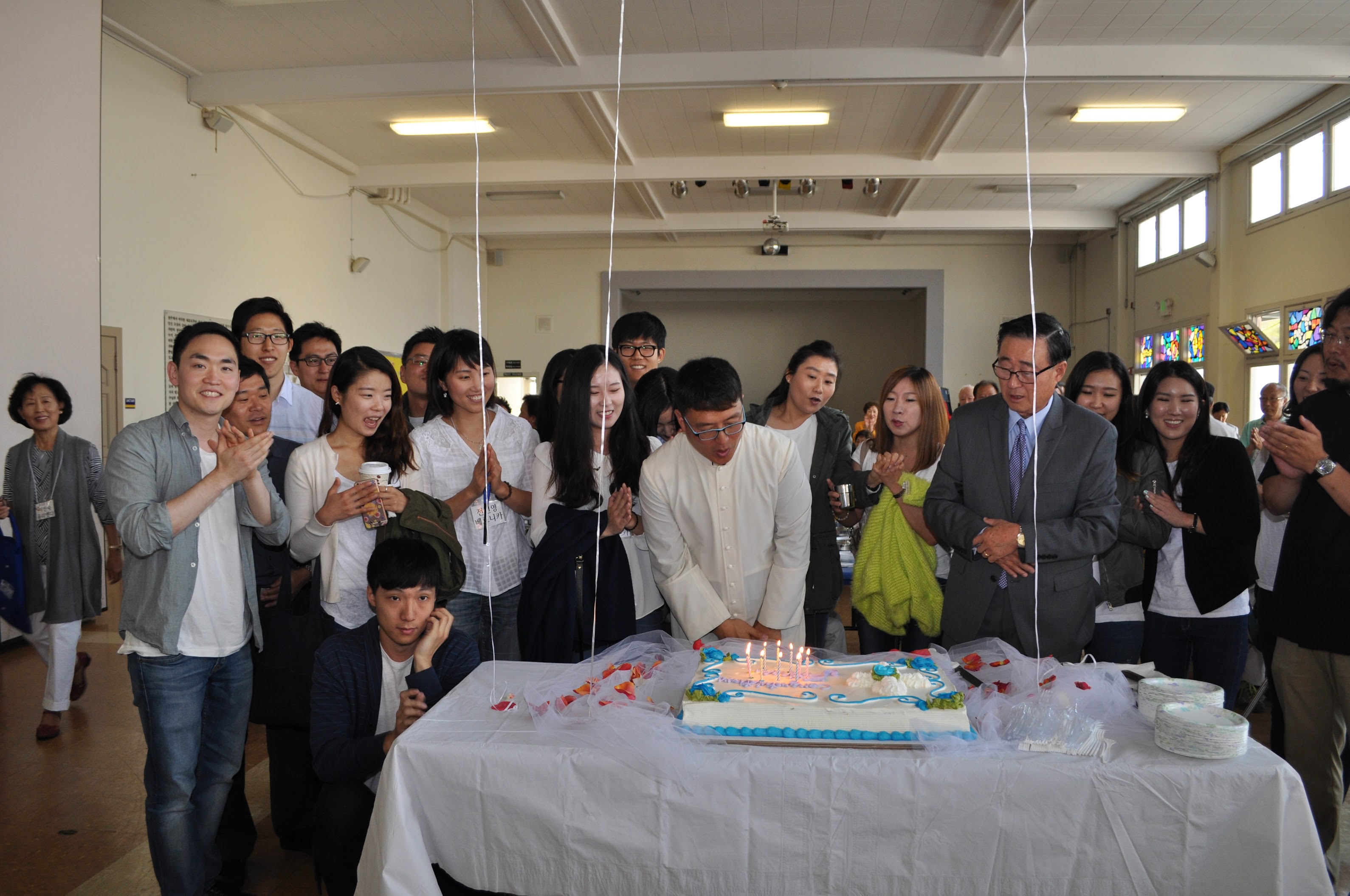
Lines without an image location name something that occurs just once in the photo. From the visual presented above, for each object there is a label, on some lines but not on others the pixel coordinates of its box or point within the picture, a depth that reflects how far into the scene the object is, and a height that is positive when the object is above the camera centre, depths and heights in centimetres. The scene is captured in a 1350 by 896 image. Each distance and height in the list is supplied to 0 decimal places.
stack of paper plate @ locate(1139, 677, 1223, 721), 169 -51
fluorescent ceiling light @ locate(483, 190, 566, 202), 1028 +300
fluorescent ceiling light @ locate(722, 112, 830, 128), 743 +283
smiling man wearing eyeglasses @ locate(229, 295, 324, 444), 313 +32
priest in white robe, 245 -28
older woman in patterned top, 367 -45
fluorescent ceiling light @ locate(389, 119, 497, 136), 773 +288
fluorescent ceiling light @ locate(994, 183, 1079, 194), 989 +295
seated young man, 195 -60
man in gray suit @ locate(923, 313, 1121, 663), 225 -19
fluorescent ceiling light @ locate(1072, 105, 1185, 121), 735 +285
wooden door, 567 +41
